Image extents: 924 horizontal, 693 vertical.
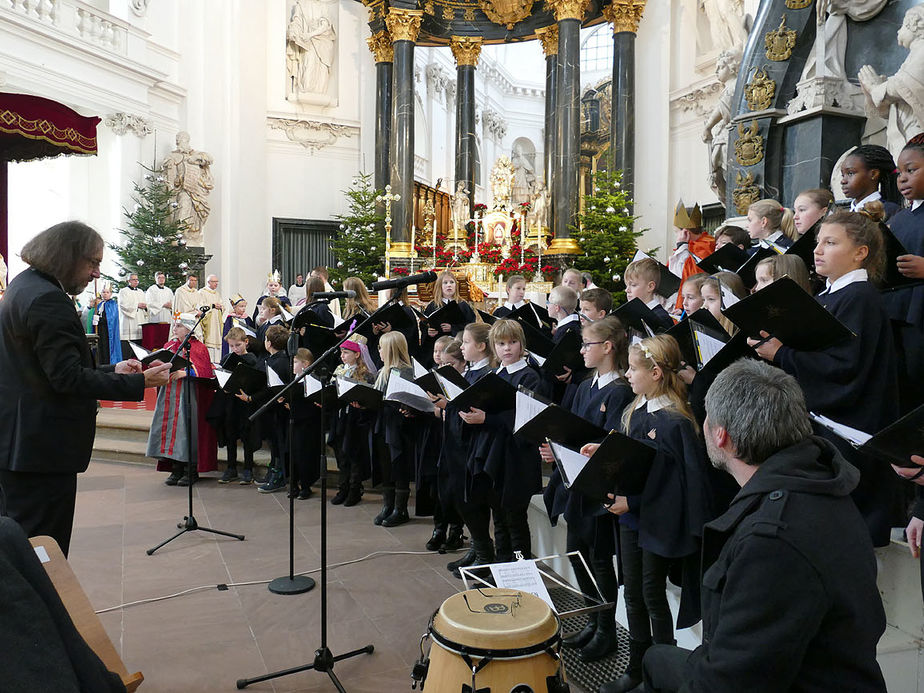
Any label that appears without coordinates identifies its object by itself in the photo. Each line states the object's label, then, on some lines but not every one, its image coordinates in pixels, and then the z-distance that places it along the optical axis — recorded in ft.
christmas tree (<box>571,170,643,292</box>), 42.57
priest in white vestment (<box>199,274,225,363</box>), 39.04
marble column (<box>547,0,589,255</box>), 45.44
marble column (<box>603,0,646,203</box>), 48.34
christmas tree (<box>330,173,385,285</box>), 48.73
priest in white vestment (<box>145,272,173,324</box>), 42.19
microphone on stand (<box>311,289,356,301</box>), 11.55
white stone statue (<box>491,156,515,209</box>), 48.11
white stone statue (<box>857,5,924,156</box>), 14.71
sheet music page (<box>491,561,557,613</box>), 9.26
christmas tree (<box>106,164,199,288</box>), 44.16
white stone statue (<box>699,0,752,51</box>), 44.50
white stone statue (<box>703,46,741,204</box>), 22.97
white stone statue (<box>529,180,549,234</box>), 46.21
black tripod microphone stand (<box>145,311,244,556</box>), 16.45
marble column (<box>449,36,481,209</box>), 53.72
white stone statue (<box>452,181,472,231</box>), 48.93
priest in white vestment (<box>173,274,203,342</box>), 41.37
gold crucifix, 47.85
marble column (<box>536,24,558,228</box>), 47.26
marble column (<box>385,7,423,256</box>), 48.55
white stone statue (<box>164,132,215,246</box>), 47.21
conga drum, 6.88
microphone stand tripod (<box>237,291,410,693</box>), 10.13
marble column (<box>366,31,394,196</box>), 51.24
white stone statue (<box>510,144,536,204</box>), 77.77
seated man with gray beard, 4.70
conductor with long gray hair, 9.26
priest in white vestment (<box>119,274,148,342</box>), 41.73
